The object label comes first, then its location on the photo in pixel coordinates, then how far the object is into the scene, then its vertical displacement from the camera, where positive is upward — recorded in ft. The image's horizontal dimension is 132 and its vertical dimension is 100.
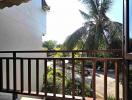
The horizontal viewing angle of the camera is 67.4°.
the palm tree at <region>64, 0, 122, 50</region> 17.59 +3.17
